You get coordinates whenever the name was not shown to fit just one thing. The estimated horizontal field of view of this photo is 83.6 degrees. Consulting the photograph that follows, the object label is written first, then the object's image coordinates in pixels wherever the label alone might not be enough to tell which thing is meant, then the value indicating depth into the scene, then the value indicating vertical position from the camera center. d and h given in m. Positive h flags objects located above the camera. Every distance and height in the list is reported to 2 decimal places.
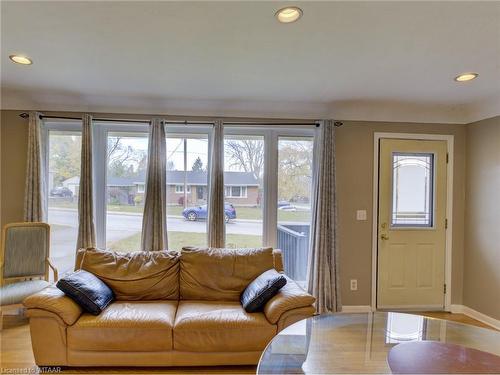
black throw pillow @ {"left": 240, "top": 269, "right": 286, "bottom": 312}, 2.31 -0.89
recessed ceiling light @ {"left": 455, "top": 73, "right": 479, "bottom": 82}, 2.44 +1.00
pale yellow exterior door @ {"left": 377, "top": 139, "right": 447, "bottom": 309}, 3.39 -0.44
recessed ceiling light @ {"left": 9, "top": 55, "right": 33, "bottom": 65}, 2.23 +0.99
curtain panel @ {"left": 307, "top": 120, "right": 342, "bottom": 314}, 3.18 -0.51
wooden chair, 2.85 -0.80
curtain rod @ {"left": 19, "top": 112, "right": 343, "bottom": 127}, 3.15 +0.73
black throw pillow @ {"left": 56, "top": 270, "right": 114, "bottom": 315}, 2.18 -0.87
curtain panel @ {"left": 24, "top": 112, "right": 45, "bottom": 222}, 3.05 +0.09
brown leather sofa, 2.09 -1.12
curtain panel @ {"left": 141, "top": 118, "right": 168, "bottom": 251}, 3.14 -0.20
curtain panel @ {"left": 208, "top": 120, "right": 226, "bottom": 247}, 3.19 -0.06
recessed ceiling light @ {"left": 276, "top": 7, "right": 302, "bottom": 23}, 1.61 +1.01
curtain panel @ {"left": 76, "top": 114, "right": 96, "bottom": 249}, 3.07 -0.13
